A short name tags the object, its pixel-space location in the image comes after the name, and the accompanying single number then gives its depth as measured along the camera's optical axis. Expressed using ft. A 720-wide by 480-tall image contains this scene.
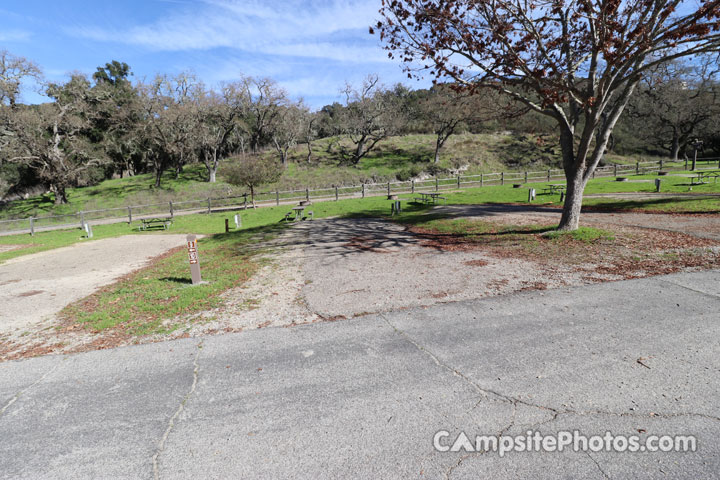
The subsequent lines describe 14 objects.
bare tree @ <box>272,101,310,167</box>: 171.01
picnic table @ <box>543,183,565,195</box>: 77.32
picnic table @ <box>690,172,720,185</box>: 74.27
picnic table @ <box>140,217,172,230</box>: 74.13
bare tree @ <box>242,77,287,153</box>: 159.84
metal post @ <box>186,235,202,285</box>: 27.99
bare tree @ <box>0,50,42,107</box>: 112.68
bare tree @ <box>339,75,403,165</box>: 173.27
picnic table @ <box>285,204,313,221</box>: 71.46
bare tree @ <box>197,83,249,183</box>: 144.36
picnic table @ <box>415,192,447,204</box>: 82.06
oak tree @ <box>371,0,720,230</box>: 29.84
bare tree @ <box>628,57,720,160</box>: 140.15
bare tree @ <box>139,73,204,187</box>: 135.03
